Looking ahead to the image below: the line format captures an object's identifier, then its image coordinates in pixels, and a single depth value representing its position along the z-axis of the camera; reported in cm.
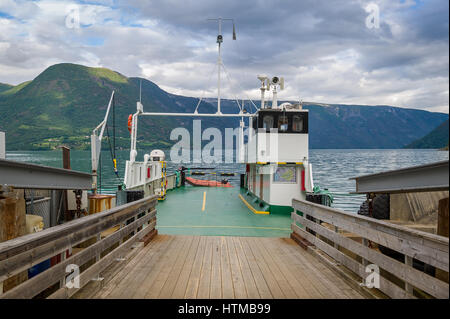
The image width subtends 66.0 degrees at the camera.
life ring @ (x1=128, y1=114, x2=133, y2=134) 1403
